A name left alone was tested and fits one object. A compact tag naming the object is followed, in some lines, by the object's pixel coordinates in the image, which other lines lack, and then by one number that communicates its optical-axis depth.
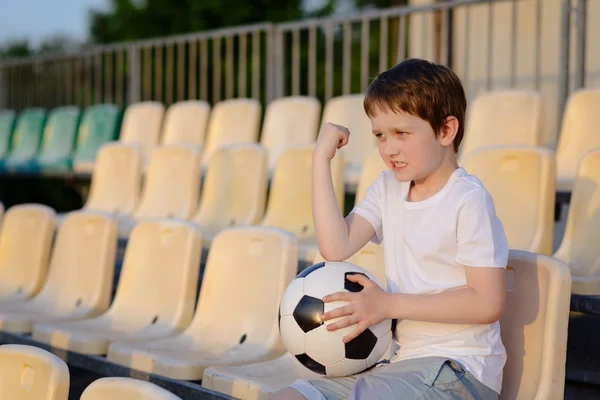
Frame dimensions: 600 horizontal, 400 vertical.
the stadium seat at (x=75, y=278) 3.78
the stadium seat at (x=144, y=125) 7.38
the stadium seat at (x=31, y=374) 1.91
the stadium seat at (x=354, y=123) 5.39
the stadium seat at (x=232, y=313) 2.90
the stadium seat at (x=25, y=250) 4.24
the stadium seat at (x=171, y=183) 5.03
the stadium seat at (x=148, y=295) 3.32
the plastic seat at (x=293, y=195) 4.28
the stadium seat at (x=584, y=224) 3.09
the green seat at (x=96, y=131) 7.97
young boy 1.94
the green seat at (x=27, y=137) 8.82
